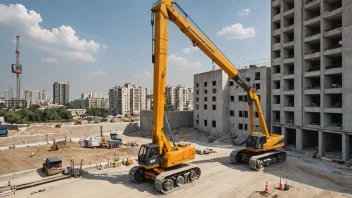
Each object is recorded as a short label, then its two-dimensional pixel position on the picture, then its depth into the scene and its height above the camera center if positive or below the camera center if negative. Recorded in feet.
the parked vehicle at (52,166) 66.54 -20.23
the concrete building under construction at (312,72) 83.66 +13.22
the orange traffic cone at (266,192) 50.75 -21.37
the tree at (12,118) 225.97 -17.75
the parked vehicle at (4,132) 133.39 -19.06
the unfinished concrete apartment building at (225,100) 120.88 +0.96
